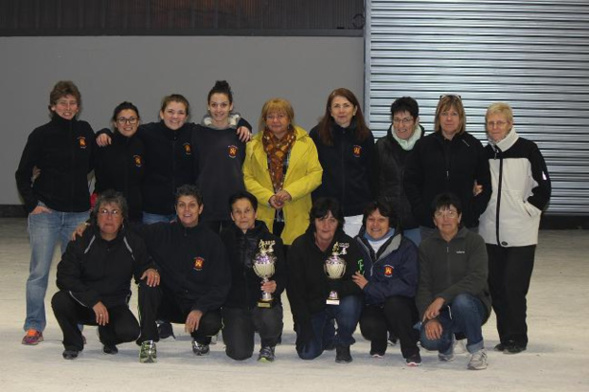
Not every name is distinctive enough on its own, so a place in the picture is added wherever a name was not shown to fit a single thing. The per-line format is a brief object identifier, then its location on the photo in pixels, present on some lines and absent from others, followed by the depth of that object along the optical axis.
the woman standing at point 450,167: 5.91
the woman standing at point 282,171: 6.09
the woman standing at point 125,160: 6.07
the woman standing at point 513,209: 5.82
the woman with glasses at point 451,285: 5.41
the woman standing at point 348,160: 6.18
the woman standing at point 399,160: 6.18
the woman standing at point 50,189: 5.89
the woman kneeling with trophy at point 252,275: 5.64
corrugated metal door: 12.59
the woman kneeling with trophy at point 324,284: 5.58
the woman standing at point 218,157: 6.10
